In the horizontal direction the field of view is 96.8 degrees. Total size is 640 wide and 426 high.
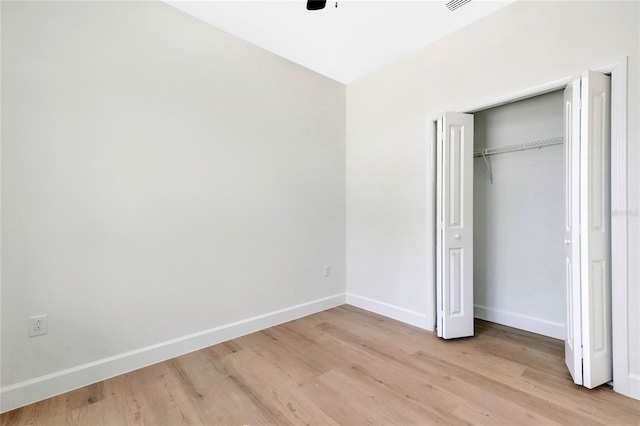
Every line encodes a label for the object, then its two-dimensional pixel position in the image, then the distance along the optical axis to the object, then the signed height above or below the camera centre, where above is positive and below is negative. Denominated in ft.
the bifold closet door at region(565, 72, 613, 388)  6.20 -0.46
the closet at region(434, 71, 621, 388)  6.27 -0.29
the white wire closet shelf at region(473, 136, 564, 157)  8.55 +2.06
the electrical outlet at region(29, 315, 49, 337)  6.07 -2.40
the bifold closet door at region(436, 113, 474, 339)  8.85 -0.48
